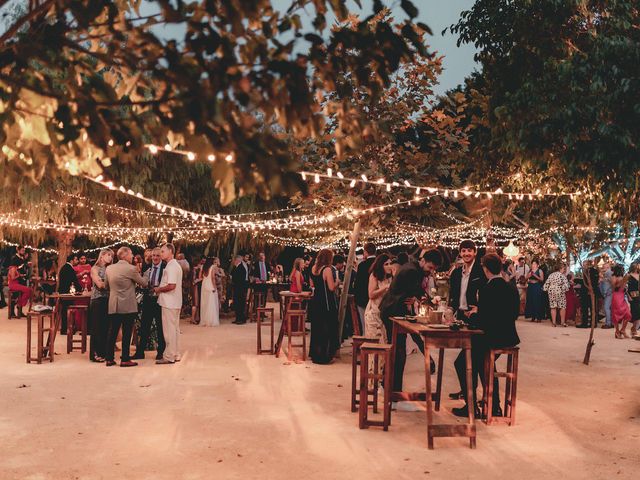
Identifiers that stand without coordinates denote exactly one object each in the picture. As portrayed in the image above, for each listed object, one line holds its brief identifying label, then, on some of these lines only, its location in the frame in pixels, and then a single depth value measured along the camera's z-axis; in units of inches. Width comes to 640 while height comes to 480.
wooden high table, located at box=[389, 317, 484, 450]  229.5
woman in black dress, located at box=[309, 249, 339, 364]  408.2
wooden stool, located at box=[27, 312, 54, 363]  388.5
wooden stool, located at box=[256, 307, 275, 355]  443.2
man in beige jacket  384.2
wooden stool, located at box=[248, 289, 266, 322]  700.0
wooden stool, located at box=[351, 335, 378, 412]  276.8
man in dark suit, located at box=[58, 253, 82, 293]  524.7
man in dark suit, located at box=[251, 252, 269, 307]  688.4
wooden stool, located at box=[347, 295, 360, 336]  360.2
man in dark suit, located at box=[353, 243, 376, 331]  408.2
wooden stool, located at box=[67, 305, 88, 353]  438.6
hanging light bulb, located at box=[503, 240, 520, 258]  906.4
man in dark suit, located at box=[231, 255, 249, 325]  656.4
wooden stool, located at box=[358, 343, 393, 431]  248.7
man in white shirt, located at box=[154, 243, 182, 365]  399.5
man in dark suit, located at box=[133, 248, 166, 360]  415.8
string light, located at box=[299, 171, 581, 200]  402.0
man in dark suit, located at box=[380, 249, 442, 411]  297.0
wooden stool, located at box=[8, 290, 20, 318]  688.4
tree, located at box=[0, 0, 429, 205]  103.1
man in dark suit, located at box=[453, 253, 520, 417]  263.0
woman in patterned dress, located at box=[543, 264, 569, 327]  679.1
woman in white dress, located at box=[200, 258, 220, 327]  627.8
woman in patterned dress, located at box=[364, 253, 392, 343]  330.0
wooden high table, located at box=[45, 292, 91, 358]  441.7
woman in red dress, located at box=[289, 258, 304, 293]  583.8
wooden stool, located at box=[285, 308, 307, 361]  422.3
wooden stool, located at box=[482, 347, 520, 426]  261.7
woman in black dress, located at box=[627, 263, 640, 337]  603.5
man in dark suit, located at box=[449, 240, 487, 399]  306.5
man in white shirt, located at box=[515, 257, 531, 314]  779.4
